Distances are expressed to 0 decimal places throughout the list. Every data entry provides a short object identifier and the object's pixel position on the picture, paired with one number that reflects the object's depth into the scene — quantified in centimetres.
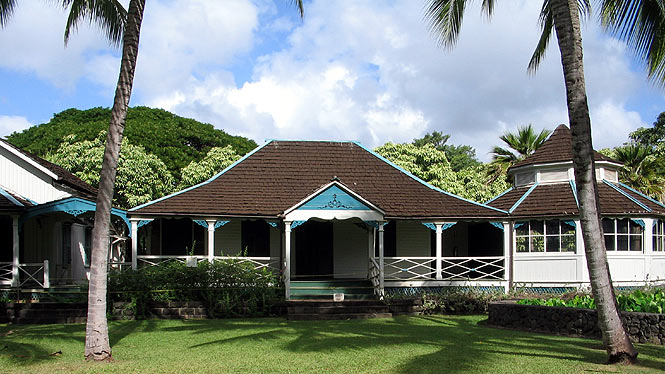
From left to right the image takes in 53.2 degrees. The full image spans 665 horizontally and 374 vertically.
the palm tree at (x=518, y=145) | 3166
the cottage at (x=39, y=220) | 1908
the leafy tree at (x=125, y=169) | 3219
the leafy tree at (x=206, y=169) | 3578
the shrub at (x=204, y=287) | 1789
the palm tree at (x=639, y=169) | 2978
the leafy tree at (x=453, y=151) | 5458
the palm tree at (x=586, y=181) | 1042
